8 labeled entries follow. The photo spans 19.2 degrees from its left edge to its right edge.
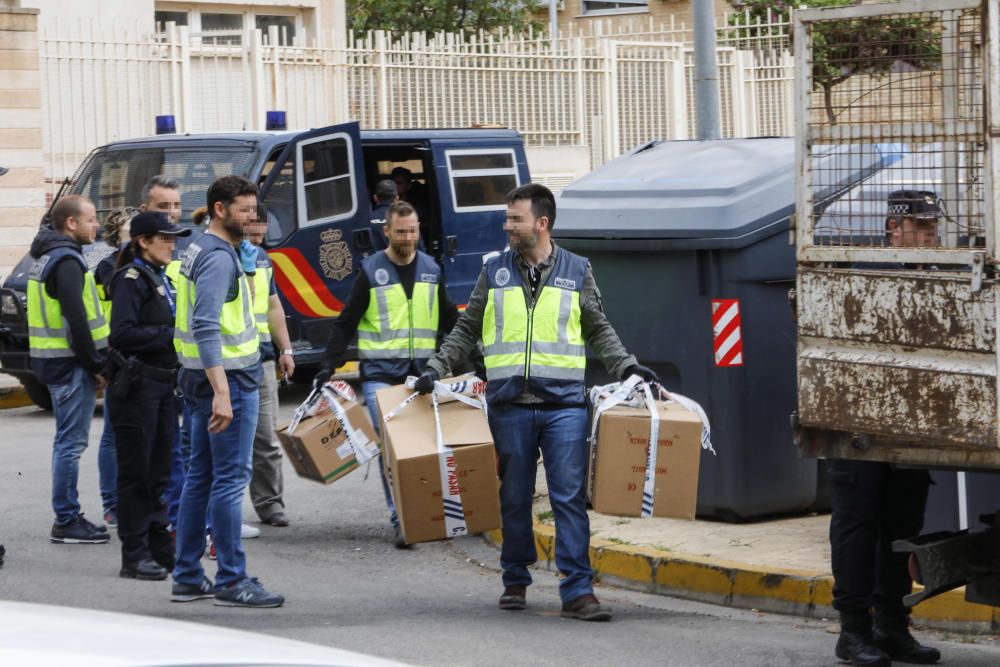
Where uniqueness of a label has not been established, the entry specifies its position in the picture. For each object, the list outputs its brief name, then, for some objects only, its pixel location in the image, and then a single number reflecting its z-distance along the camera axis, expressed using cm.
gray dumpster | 1341
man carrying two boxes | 1169
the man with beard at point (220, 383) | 1152
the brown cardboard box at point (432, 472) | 1166
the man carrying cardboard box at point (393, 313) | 1419
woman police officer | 1272
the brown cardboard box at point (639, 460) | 1142
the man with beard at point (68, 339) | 1396
